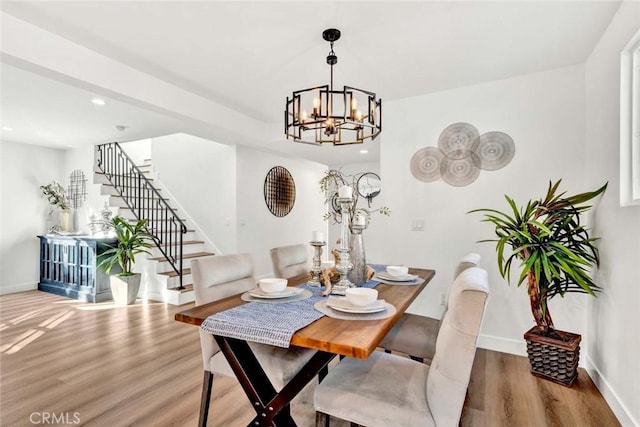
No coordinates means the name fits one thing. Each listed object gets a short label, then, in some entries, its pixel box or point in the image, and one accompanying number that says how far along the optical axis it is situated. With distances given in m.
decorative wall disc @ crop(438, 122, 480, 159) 3.06
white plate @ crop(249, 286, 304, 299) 1.69
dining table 1.17
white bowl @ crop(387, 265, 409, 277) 2.20
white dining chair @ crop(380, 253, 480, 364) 1.81
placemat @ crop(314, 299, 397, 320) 1.41
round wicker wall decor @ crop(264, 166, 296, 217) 5.79
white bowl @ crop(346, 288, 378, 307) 1.48
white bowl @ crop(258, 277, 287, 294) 1.72
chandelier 2.00
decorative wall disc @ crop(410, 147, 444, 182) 3.24
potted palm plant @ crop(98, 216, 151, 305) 4.29
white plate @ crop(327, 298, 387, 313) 1.44
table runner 1.25
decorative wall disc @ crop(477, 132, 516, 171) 2.92
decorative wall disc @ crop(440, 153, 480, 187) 3.07
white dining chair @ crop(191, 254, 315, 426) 1.59
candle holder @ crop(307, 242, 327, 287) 2.02
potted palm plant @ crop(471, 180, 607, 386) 2.19
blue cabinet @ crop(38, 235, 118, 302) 4.54
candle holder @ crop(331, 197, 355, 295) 1.86
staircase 4.55
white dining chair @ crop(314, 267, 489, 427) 1.16
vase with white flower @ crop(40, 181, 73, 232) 5.43
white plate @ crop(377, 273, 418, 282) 2.14
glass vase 2.02
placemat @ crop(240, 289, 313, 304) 1.66
